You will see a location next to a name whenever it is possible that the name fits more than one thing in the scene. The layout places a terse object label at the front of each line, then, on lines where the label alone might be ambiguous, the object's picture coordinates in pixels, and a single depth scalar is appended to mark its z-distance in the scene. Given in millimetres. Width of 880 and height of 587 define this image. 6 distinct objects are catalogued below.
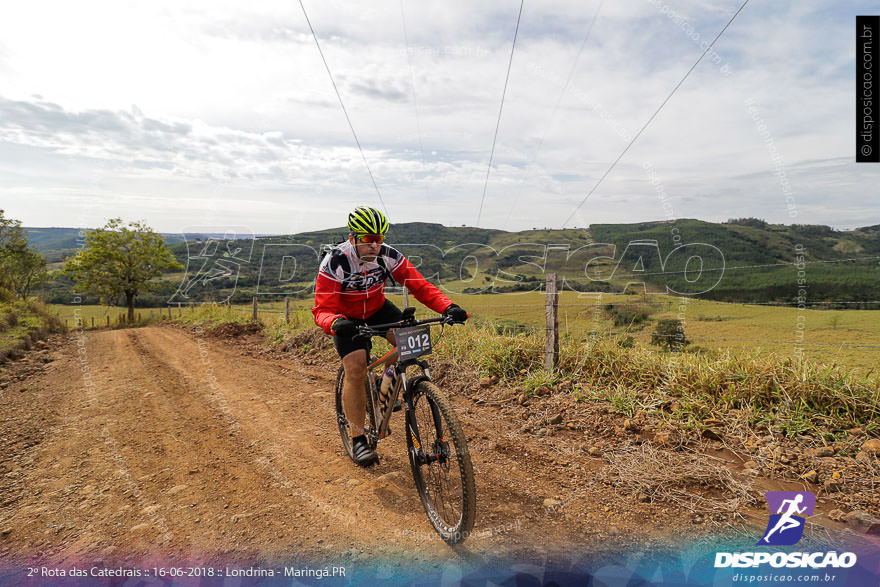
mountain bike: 2955
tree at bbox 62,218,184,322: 33906
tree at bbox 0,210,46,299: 31688
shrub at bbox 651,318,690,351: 5579
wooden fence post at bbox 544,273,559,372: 5969
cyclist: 3588
